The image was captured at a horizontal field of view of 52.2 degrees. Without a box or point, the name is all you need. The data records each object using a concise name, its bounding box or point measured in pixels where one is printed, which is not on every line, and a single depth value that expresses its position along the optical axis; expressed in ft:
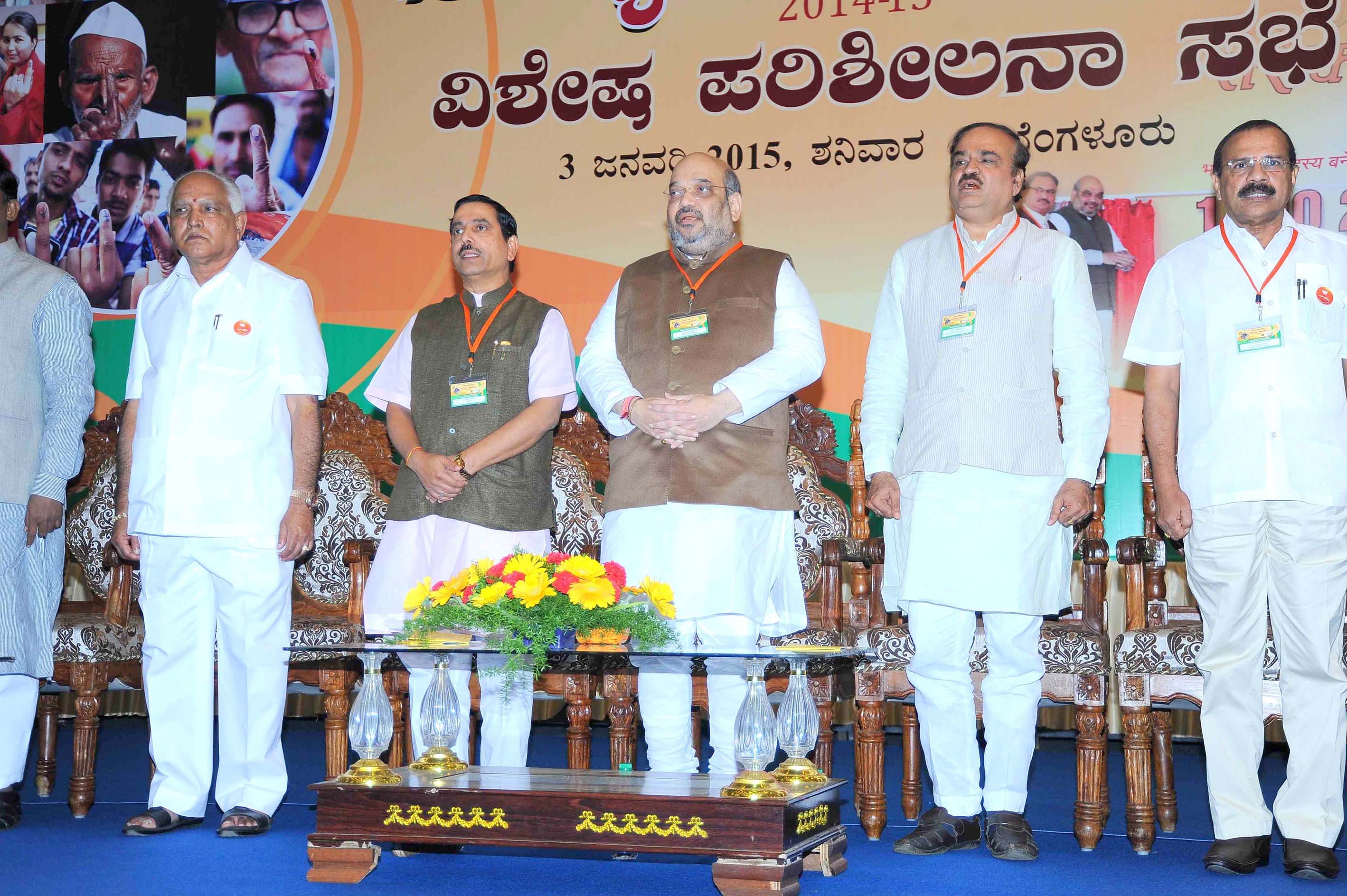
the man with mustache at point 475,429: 12.51
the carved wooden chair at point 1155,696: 11.71
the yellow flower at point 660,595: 10.64
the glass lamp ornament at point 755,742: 9.81
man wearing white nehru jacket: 11.51
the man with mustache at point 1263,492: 11.02
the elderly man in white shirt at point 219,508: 12.58
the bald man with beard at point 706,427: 11.80
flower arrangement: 10.14
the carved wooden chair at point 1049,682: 12.05
